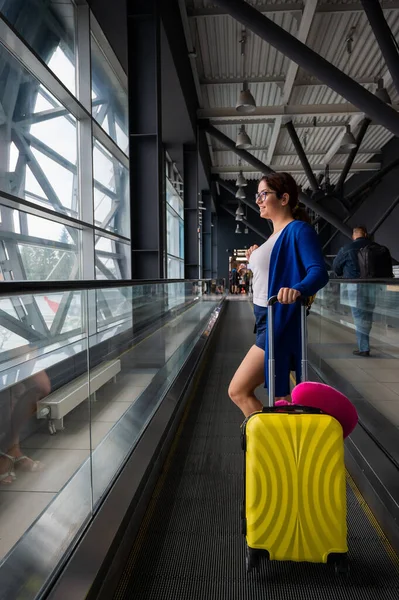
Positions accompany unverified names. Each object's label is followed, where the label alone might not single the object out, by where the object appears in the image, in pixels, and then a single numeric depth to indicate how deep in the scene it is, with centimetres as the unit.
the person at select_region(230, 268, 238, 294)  3512
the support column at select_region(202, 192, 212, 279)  2899
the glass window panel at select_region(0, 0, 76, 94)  862
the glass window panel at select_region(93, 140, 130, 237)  1277
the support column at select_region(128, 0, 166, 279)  788
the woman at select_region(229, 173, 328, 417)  233
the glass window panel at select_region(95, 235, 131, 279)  1260
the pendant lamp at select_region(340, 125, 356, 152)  1427
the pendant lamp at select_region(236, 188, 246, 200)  2367
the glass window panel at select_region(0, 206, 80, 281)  851
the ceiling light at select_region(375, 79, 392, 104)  1082
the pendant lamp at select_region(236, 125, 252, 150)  1345
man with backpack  444
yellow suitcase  192
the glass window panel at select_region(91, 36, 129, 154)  1121
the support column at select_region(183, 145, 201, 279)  1750
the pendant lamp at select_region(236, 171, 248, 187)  2213
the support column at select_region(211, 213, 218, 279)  3729
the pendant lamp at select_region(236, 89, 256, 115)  1083
